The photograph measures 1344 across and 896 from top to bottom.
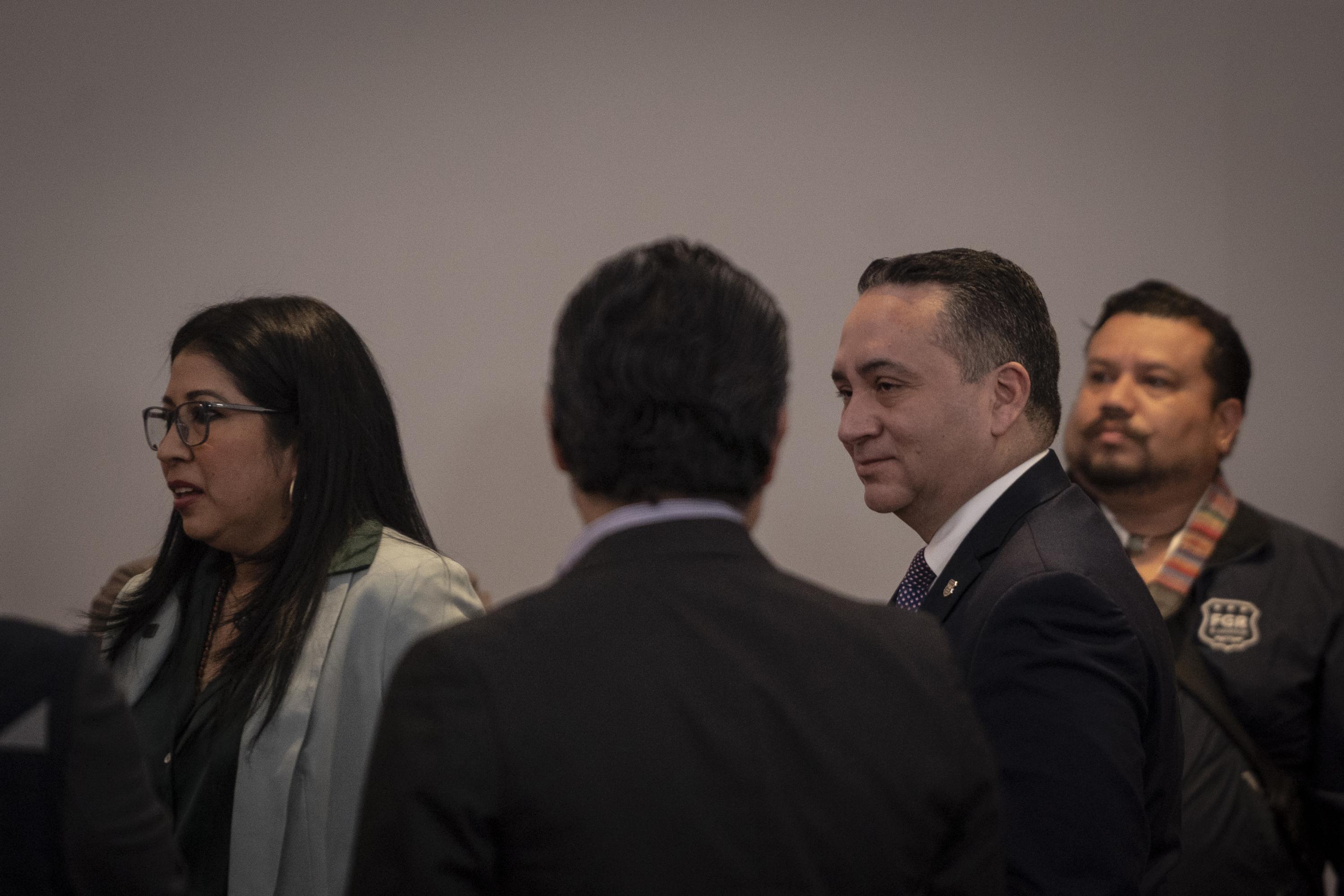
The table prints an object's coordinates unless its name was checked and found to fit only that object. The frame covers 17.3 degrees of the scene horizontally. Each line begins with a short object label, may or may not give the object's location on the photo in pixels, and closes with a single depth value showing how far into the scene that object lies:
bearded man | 4.66
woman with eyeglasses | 4.27
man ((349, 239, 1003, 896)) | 3.67
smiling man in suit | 3.98
